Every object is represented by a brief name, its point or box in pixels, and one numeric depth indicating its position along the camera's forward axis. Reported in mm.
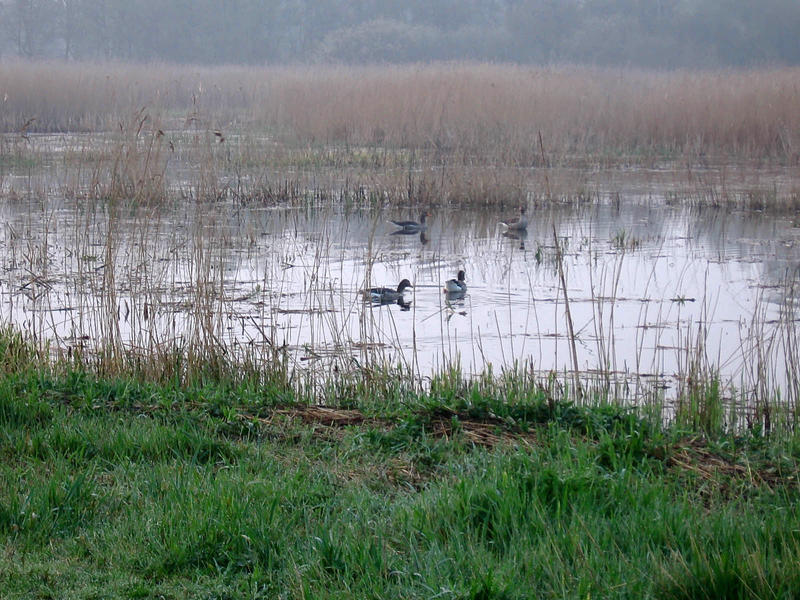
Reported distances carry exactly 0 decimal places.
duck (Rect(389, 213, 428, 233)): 24578
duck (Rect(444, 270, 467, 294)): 17359
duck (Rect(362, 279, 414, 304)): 16250
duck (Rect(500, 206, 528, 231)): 24656
